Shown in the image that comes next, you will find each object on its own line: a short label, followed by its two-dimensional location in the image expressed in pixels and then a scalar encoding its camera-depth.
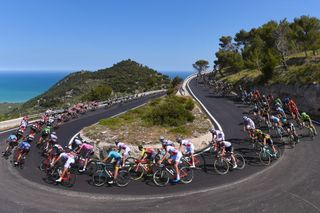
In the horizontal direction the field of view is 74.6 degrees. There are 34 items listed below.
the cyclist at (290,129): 13.53
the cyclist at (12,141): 13.67
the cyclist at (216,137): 11.90
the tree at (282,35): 31.10
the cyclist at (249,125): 13.46
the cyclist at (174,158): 10.21
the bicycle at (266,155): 11.57
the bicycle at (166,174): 10.28
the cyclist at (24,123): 16.78
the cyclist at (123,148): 11.00
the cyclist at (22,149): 12.36
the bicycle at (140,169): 10.83
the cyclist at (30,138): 14.54
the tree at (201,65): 85.61
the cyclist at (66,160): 10.20
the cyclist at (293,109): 16.05
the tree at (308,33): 30.05
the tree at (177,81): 60.51
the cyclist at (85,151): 11.51
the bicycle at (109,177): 10.26
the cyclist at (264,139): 11.73
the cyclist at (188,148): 11.34
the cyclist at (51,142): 13.42
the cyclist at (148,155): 10.97
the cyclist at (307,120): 14.28
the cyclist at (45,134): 14.79
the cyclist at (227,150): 11.04
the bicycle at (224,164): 10.98
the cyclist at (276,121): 13.92
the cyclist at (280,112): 15.95
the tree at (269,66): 28.96
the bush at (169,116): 18.05
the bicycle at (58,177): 10.39
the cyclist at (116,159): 10.13
